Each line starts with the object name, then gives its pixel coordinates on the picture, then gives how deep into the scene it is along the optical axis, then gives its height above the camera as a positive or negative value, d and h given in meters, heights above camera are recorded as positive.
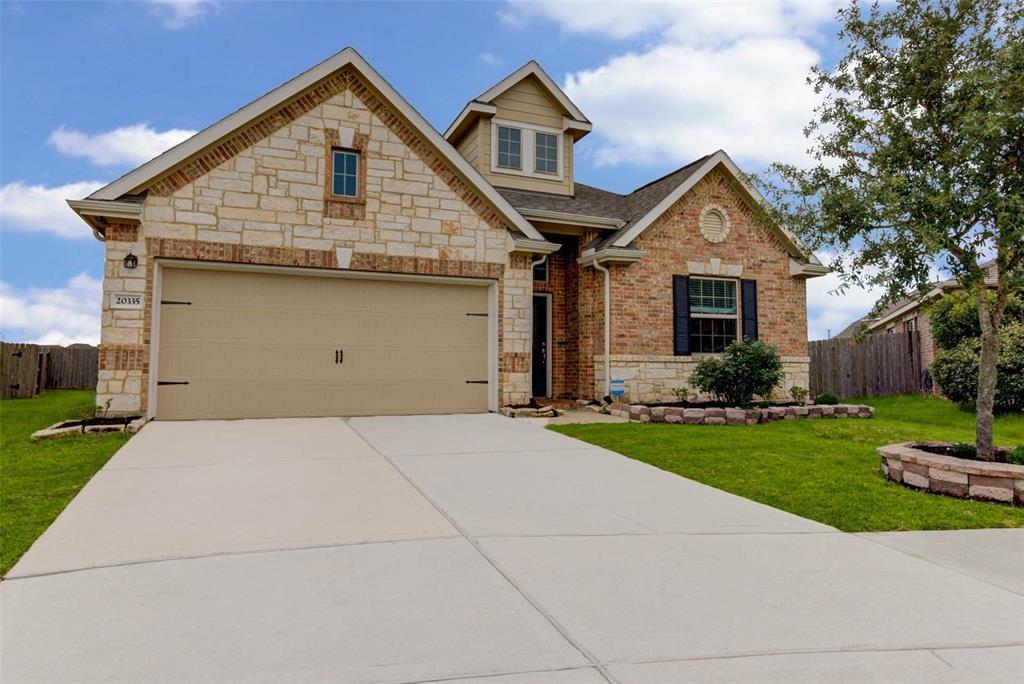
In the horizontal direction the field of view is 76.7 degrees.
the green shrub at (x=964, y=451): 7.16 -0.81
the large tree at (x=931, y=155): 6.62 +2.42
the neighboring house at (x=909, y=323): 19.11 +2.05
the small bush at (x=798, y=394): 14.38 -0.37
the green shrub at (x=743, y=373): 12.01 +0.08
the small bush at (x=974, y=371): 12.77 +0.14
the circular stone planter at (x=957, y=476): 6.14 -0.97
